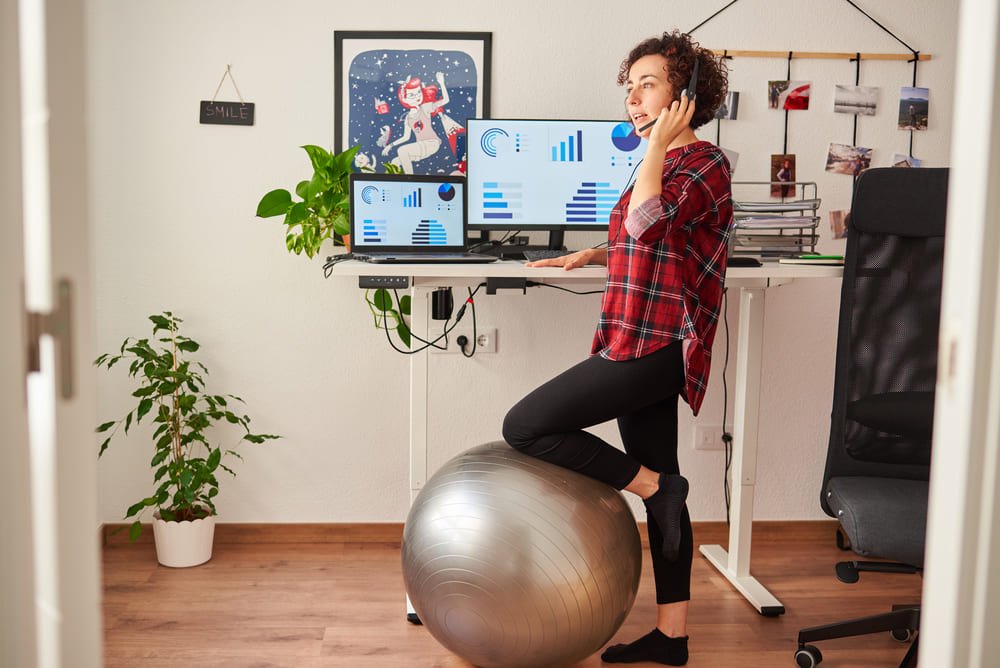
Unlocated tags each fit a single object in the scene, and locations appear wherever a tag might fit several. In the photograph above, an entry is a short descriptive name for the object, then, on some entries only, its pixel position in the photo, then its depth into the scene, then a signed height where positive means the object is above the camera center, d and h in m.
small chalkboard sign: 2.65 +0.40
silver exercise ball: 1.70 -0.66
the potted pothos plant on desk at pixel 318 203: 2.43 +0.11
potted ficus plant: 2.54 -0.61
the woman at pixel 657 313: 1.75 -0.14
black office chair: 1.71 -0.17
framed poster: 2.67 +0.48
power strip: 1.99 -0.10
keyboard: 2.30 -0.03
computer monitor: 2.49 +0.22
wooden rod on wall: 2.72 +0.64
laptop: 2.34 +0.07
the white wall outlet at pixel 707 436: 2.86 -0.65
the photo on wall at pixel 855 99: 2.76 +0.50
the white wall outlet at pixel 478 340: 2.79 -0.32
